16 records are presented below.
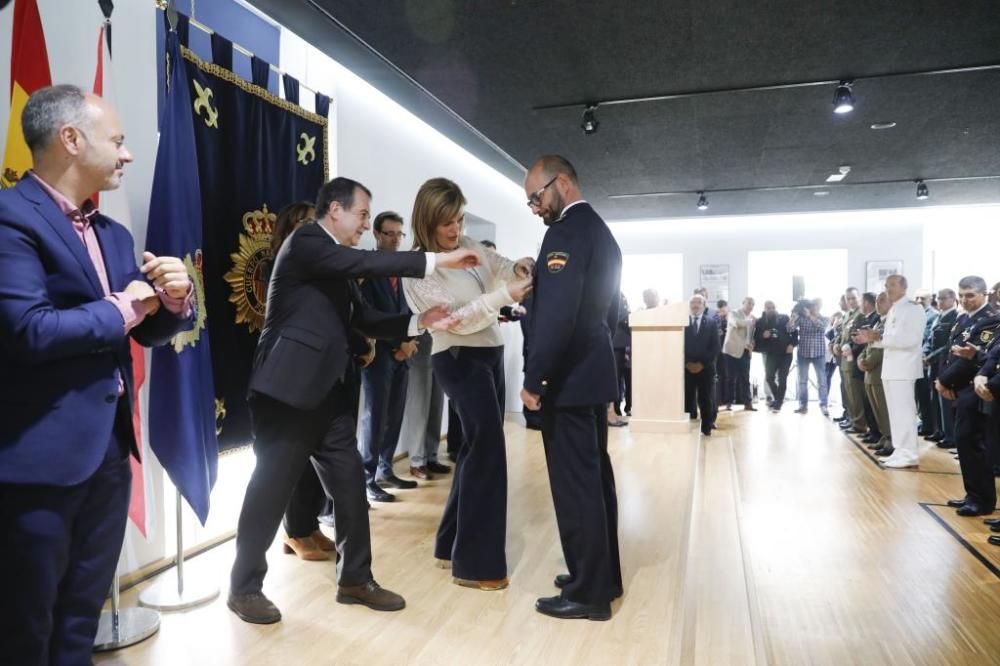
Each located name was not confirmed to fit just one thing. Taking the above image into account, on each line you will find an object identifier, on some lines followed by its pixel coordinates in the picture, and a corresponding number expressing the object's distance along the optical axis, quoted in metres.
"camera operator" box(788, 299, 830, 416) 9.27
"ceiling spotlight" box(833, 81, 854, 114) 4.78
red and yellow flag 2.08
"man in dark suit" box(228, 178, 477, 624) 2.24
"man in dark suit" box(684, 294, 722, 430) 7.26
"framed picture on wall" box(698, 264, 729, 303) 12.08
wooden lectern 6.93
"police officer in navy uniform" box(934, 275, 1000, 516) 4.35
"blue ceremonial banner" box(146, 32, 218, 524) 2.46
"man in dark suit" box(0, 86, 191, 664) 1.33
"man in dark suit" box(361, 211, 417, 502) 4.11
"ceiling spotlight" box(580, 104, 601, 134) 5.41
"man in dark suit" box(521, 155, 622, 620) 2.31
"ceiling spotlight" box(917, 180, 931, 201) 8.31
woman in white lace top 2.63
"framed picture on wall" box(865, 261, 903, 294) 11.29
